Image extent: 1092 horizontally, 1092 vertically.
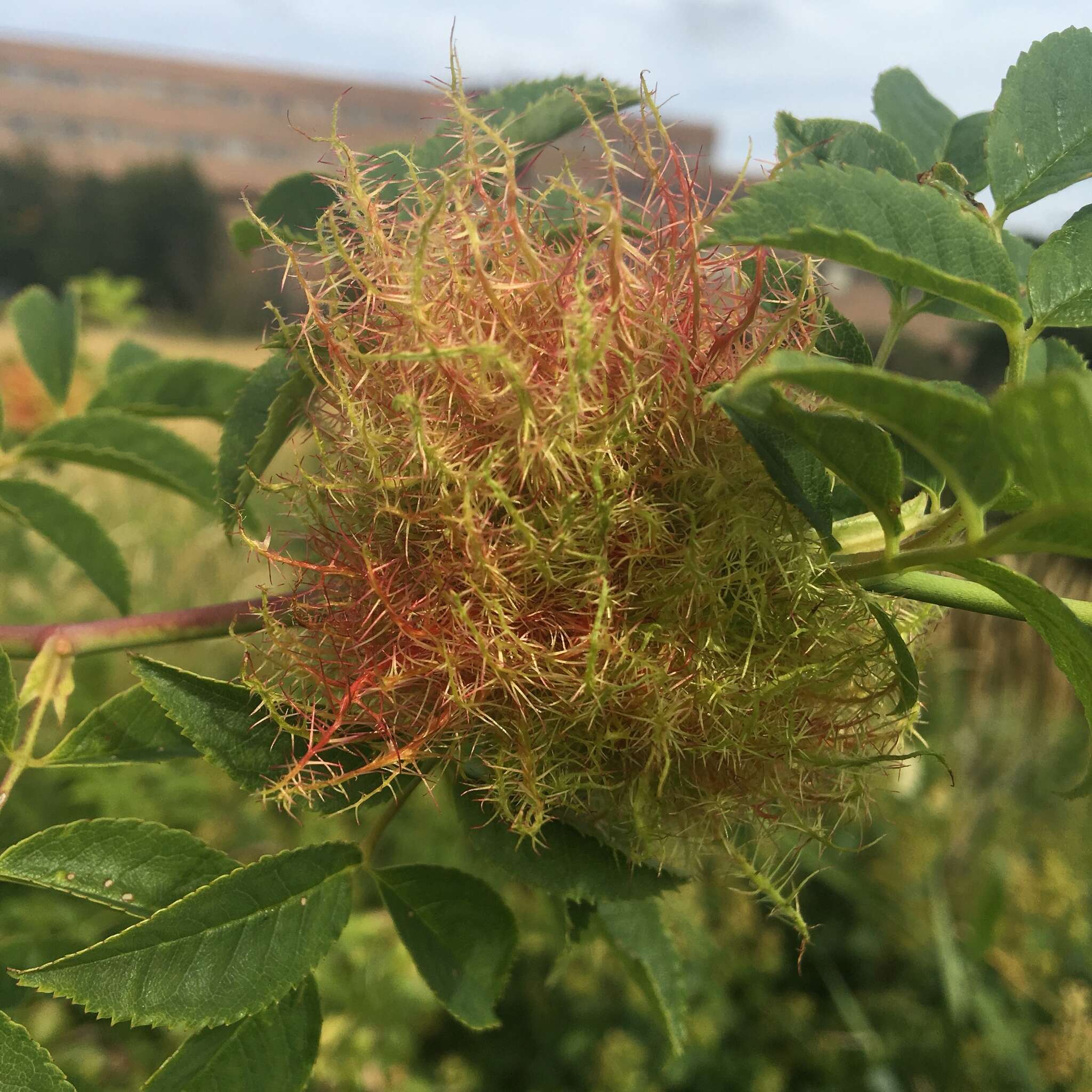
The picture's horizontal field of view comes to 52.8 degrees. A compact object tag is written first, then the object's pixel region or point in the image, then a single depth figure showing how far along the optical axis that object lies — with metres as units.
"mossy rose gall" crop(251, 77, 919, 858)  0.09
